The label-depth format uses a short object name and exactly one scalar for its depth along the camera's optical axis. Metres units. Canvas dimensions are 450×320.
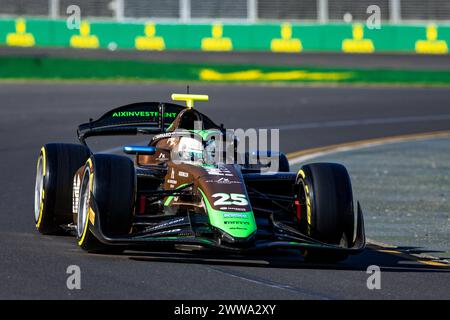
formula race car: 17.80
